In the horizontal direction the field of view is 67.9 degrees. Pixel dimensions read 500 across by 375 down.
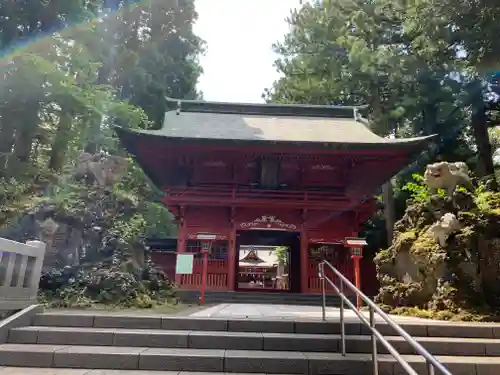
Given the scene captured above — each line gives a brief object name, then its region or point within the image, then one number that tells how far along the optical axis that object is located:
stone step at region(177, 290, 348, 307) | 9.69
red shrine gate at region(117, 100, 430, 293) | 10.85
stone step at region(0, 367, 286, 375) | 3.79
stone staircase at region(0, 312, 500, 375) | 4.02
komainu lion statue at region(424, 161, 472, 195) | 7.73
